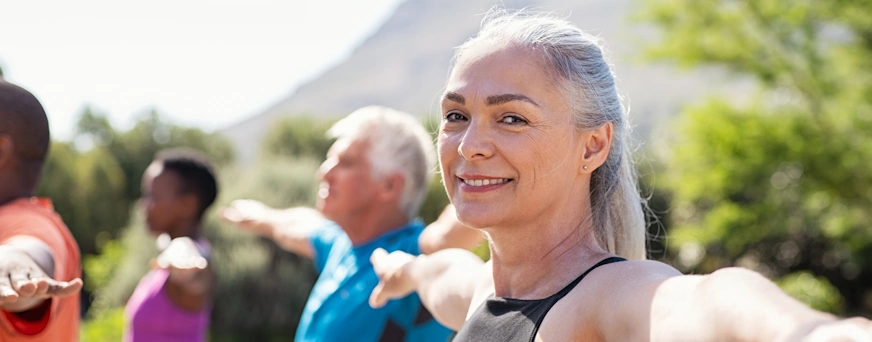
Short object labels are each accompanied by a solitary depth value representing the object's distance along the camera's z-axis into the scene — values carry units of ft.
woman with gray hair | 5.90
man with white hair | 11.59
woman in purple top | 14.71
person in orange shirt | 6.49
